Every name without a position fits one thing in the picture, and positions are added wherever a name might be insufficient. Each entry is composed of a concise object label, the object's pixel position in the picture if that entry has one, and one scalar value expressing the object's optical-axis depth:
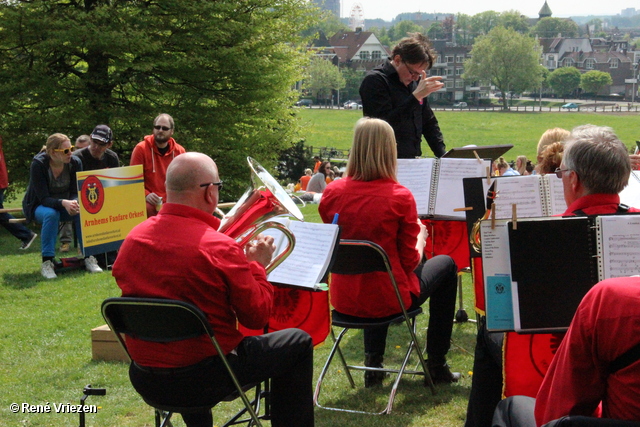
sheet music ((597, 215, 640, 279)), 2.74
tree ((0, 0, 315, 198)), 15.06
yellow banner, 7.71
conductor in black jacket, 5.84
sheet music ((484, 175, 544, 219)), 4.05
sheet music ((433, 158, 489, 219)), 5.12
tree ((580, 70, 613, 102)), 124.88
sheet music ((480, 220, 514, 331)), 2.82
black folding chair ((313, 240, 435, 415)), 4.00
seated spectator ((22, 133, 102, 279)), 8.16
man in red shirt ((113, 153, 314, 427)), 2.96
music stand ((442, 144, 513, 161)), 5.37
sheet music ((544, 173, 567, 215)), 4.11
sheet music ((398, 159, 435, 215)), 5.22
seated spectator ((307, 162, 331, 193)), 19.47
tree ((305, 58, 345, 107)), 119.06
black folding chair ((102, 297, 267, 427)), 2.86
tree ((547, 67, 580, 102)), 128.38
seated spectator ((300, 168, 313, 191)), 23.88
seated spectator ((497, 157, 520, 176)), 10.67
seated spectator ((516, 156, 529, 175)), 13.83
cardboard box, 5.15
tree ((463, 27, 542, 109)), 124.88
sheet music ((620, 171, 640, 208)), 4.14
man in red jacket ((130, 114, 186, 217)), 8.07
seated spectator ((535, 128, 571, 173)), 4.95
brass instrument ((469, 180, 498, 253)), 3.48
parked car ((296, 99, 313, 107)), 117.54
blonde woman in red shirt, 4.17
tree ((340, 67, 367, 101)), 128.38
